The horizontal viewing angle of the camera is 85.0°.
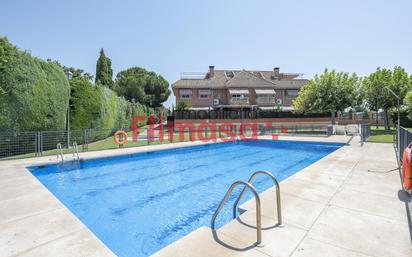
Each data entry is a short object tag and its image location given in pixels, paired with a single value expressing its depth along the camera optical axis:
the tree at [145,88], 59.66
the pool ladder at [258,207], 3.77
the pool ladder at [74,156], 12.62
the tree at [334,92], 27.69
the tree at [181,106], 37.83
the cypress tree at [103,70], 51.16
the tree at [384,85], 26.42
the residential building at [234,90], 45.75
